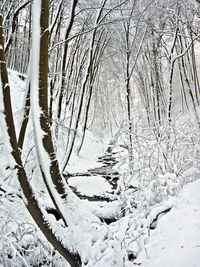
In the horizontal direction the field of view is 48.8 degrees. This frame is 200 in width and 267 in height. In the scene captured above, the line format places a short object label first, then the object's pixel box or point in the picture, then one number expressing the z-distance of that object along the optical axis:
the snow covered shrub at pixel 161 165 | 3.30
